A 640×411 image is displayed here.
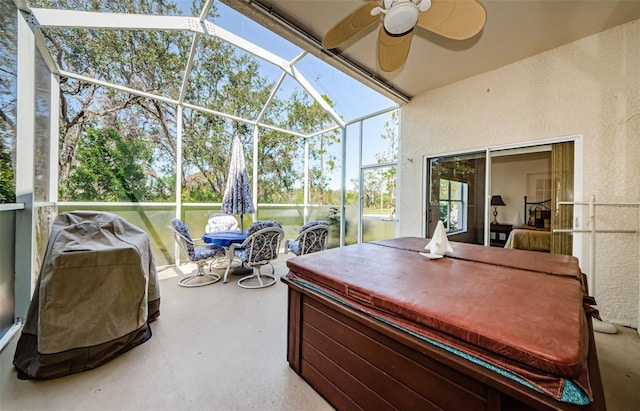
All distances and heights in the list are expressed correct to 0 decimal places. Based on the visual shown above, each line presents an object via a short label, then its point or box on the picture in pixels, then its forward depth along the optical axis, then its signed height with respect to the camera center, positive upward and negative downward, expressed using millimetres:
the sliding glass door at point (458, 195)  3751 +176
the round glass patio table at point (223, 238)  3469 -507
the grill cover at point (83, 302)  1700 -754
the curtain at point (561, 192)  2959 +179
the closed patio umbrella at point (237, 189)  4148 +241
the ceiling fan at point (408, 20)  1617 +1339
